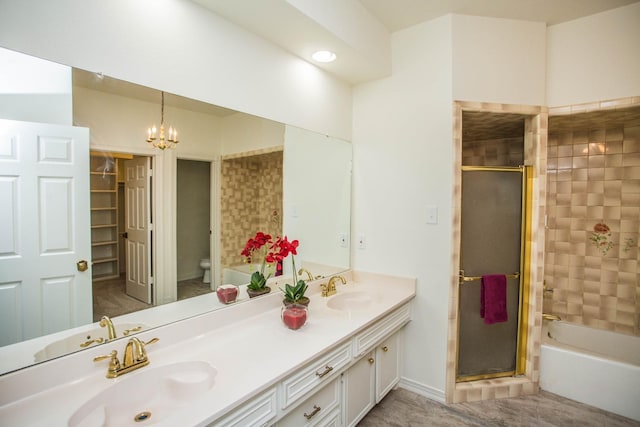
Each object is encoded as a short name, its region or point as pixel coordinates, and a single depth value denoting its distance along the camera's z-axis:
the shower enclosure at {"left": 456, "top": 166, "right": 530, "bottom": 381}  2.27
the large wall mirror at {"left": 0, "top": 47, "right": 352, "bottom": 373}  1.20
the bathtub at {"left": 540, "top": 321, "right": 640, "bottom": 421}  2.07
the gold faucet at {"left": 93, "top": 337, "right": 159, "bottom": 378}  1.15
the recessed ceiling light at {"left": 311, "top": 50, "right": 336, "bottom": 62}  2.04
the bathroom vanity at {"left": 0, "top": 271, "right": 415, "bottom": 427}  0.99
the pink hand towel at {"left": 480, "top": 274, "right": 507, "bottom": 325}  2.26
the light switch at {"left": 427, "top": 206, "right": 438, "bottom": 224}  2.22
